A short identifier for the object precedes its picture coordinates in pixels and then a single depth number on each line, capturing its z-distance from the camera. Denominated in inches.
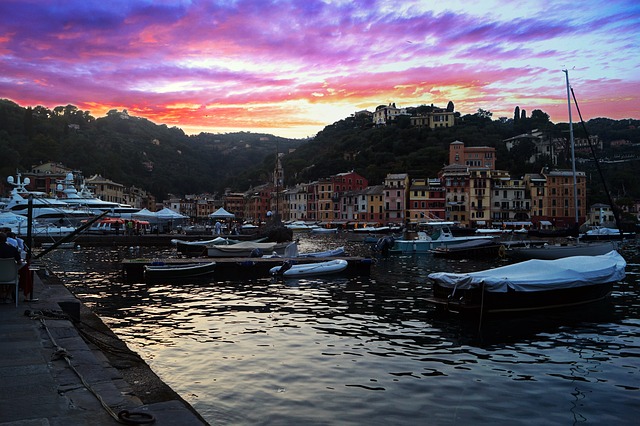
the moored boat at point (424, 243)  2003.0
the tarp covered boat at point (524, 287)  686.5
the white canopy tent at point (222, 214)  2996.6
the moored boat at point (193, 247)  1772.9
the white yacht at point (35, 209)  1949.3
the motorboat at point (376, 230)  3782.0
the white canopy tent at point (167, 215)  2875.2
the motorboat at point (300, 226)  4500.5
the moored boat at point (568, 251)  1612.9
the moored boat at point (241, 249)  1487.5
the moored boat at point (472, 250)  1852.9
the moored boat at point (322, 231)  4176.2
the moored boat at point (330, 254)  1400.8
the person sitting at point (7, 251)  517.7
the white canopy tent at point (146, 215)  2886.3
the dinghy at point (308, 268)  1171.3
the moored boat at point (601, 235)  2827.3
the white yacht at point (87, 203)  2056.0
